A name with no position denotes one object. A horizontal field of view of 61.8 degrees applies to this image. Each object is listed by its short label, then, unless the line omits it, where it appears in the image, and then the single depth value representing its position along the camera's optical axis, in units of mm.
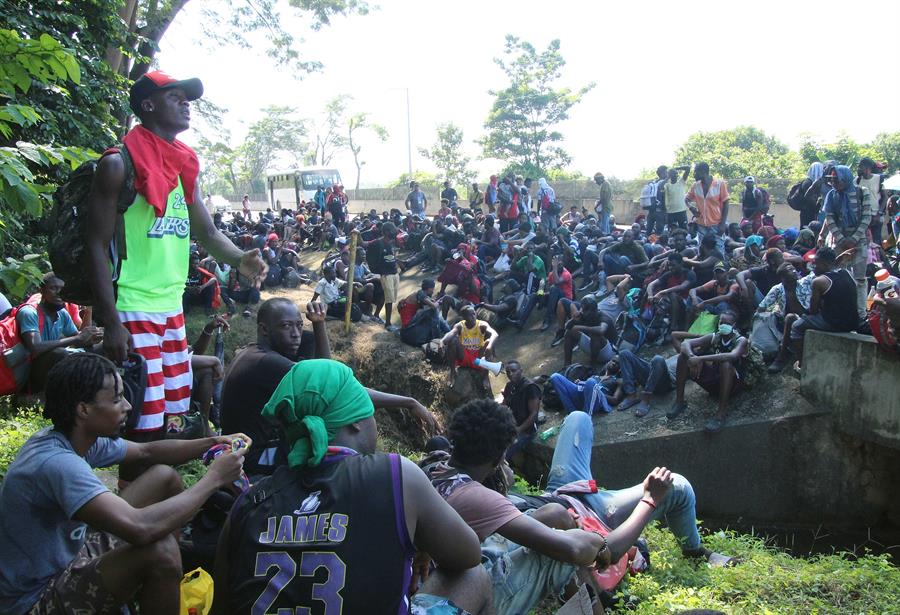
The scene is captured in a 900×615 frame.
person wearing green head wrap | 2000
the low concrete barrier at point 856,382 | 7586
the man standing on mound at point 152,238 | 2734
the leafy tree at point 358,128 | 59062
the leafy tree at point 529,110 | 34438
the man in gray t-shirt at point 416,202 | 22484
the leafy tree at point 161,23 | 11820
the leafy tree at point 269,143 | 69688
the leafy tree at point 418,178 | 40997
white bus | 35781
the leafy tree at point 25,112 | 3068
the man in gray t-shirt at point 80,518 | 2279
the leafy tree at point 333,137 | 64125
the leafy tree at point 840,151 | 20062
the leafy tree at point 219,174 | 58841
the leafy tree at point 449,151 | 44062
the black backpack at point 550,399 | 10000
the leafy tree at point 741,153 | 25531
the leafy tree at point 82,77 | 8469
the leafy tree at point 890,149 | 21797
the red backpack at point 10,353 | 6129
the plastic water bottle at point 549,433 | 9250
